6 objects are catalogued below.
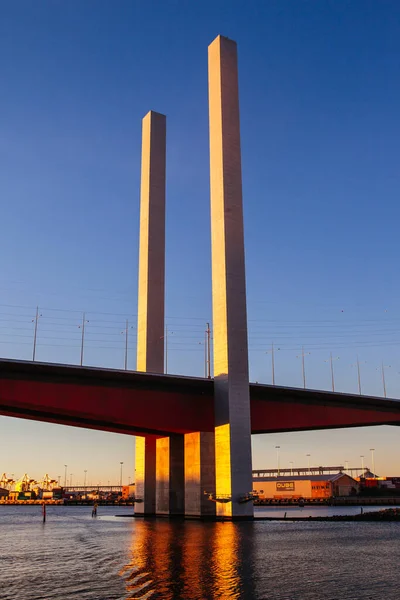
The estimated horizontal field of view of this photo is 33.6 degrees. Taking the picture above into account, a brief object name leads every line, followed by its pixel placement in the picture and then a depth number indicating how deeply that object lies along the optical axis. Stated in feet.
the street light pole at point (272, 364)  229.29
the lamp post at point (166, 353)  221.05
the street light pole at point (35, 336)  182.00
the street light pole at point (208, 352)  208.95
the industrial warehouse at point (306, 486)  518.37
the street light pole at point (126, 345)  211.66
